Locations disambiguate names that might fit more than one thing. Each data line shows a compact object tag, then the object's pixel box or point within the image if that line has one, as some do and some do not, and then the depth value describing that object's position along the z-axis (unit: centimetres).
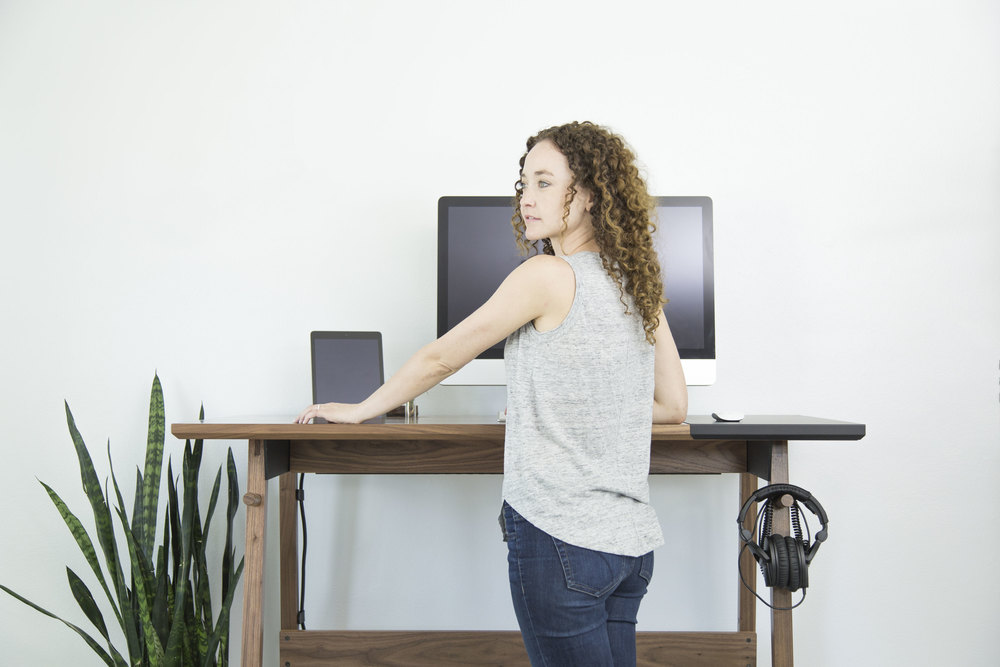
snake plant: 189
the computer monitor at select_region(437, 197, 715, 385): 190
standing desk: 153
